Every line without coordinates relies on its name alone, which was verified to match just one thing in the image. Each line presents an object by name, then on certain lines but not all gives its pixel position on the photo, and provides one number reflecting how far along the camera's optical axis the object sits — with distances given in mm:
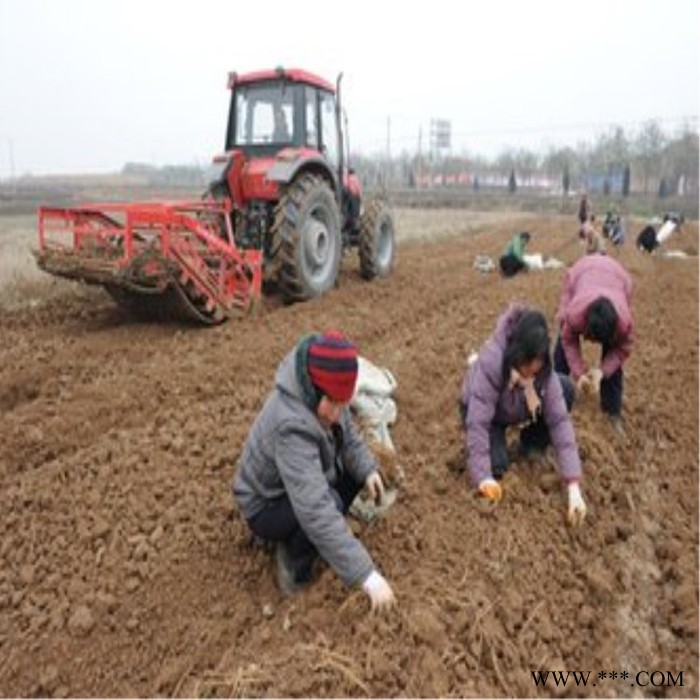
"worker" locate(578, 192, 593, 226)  17047
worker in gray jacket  2875
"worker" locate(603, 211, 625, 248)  16667
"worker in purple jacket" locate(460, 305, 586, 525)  3777
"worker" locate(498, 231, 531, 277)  11922
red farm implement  6582
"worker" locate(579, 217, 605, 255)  12445
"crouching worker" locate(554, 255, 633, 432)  4723
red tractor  6707
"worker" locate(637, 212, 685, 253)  15961
